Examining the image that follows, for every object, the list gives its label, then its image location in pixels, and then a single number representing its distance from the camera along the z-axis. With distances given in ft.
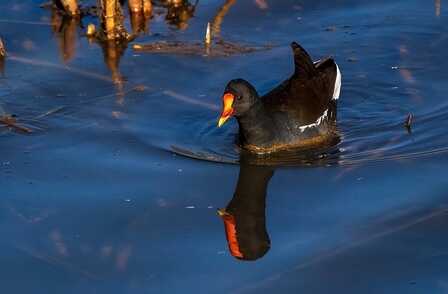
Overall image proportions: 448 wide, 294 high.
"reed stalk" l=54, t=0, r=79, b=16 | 69.41
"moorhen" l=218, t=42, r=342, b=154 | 51.96
